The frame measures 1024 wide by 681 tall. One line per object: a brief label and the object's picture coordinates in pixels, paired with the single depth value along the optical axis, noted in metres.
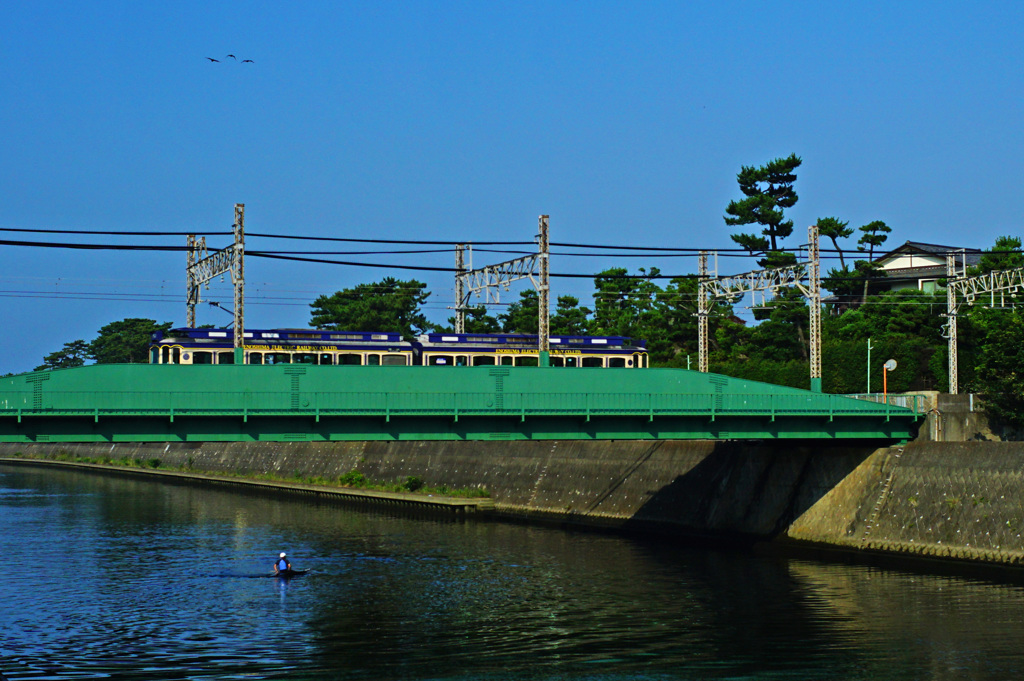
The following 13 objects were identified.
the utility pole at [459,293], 66.62
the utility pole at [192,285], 61.78
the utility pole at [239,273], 51.84
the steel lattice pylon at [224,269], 52.03
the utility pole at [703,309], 63.41
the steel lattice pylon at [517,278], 51.72
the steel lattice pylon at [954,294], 65.56
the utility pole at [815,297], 55.21
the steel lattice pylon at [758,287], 57.47
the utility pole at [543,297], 51.28
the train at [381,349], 55.38
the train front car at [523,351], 58.69
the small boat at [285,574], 43.81
